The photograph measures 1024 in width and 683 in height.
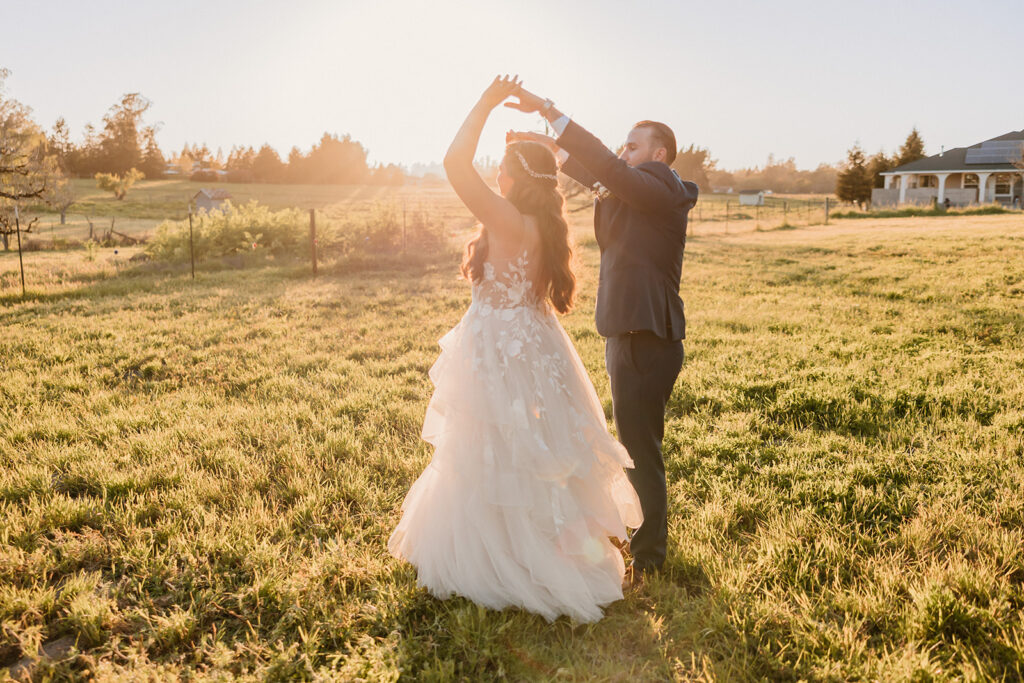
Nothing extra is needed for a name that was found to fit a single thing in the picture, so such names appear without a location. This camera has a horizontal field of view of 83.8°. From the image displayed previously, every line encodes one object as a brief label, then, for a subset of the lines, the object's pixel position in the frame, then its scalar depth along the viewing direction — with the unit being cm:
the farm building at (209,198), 6066
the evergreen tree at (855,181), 4738
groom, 288
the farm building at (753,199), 6128
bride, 296
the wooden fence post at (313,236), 1617
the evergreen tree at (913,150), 5100
